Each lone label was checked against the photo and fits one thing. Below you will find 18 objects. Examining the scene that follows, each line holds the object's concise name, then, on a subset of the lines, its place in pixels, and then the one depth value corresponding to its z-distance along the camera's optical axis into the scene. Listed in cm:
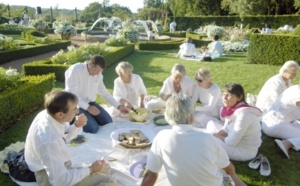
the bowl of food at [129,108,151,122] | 542
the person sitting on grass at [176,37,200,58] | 1459
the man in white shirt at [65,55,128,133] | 511
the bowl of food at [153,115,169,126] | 549
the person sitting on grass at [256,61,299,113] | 558
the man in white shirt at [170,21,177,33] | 3370
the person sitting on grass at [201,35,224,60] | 1445
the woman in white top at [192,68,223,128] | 552
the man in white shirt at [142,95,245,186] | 241
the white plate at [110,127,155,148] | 430
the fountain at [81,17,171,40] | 2703
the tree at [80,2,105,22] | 6825
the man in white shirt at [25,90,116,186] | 266
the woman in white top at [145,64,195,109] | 596
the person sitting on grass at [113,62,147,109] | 560
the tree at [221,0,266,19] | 3606
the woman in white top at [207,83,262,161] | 392
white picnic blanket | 372
